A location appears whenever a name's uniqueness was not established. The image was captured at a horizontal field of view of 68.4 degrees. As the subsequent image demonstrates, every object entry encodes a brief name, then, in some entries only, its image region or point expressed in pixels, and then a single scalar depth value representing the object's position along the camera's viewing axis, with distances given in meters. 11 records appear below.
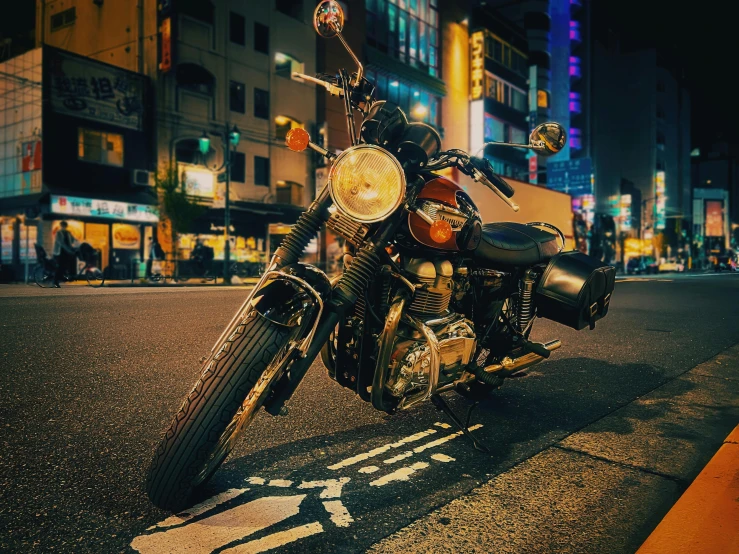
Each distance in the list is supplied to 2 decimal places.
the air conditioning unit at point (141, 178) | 23.95
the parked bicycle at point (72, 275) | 15.63
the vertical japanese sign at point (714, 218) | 107.06
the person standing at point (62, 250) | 14.37
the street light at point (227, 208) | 21.94
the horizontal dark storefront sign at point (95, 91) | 22.16
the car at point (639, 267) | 50.72
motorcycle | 2.16
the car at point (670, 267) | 59.84
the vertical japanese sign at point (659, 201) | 79.50
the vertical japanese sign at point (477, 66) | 40.41
